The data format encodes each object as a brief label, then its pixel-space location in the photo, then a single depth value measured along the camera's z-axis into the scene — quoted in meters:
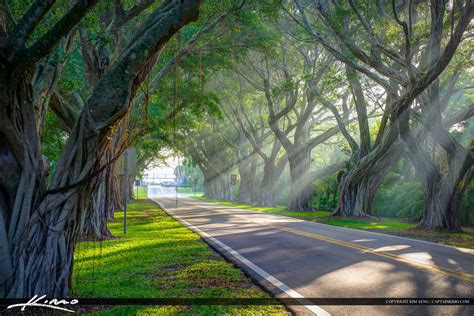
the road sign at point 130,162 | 15.05
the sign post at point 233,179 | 48.91
